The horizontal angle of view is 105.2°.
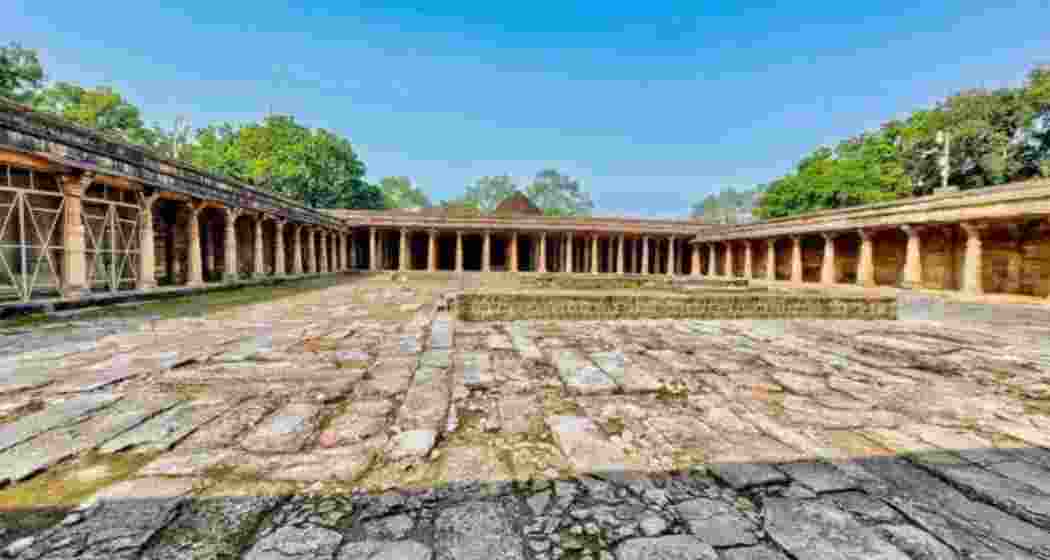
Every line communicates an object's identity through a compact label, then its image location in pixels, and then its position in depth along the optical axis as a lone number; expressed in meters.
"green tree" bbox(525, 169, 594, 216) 85.56
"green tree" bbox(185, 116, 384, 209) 34.88
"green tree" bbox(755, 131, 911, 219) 27.45
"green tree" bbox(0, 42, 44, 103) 25.25
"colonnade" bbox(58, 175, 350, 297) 8.39
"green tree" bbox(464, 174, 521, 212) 85.94
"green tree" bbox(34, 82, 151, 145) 31.05
